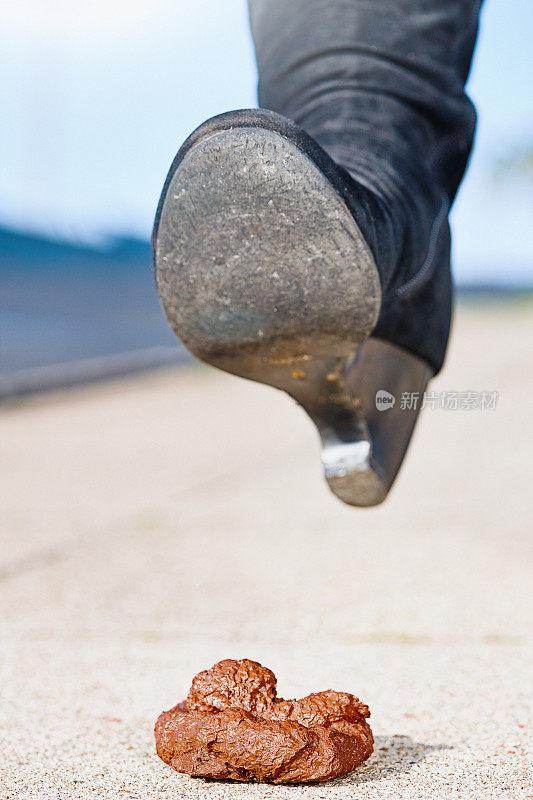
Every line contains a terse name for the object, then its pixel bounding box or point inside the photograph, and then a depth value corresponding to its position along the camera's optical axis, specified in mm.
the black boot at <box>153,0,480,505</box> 1839
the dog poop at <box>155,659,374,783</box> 1846
